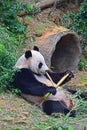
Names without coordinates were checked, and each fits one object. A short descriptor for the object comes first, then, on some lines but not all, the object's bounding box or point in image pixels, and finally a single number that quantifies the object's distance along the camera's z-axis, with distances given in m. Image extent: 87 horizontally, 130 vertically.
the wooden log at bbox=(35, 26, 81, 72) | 16.84
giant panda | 13.76
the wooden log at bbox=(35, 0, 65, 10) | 20.79
